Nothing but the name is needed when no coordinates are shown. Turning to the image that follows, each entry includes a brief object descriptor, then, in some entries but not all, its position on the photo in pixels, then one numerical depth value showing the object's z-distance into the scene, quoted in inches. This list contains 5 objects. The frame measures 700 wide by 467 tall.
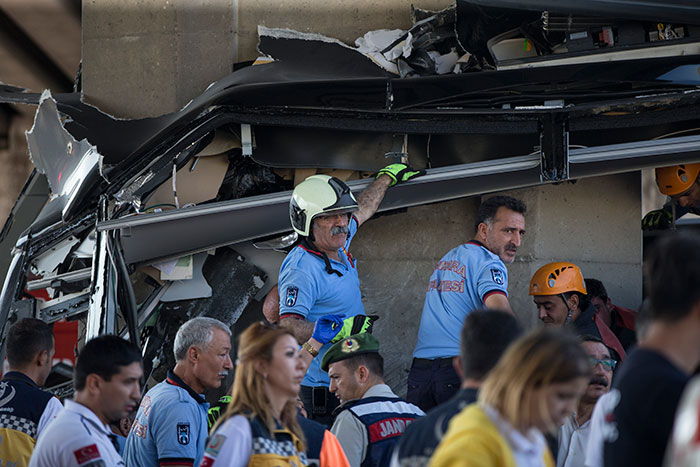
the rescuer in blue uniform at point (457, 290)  437.1
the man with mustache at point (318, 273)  444.8
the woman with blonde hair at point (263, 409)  265.7
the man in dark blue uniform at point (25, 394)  385.4
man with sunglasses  401.4
